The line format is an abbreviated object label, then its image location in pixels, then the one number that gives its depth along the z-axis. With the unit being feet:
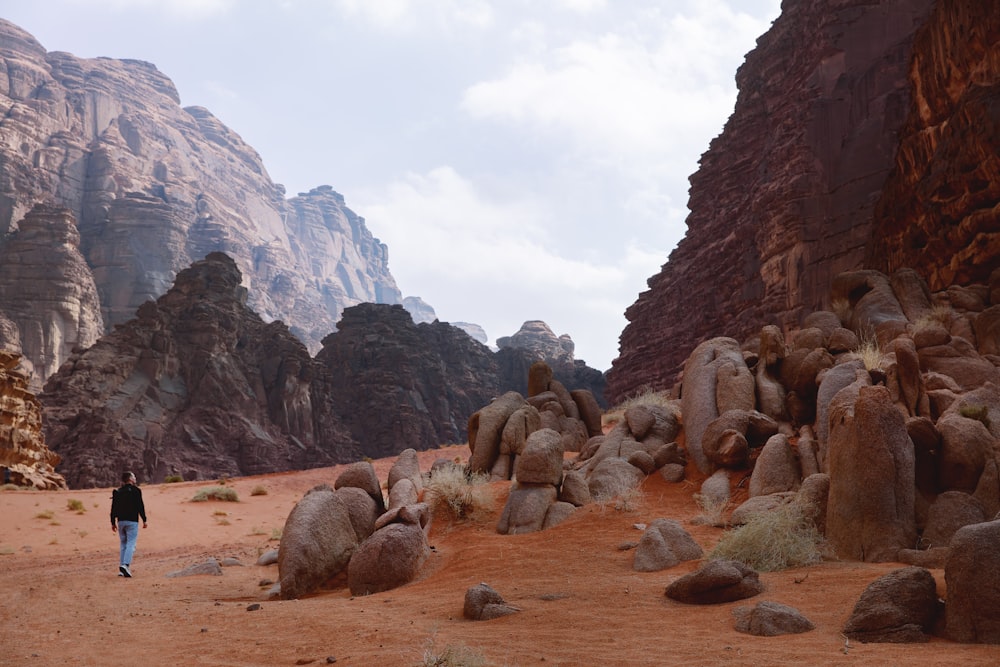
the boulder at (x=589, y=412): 64.95
